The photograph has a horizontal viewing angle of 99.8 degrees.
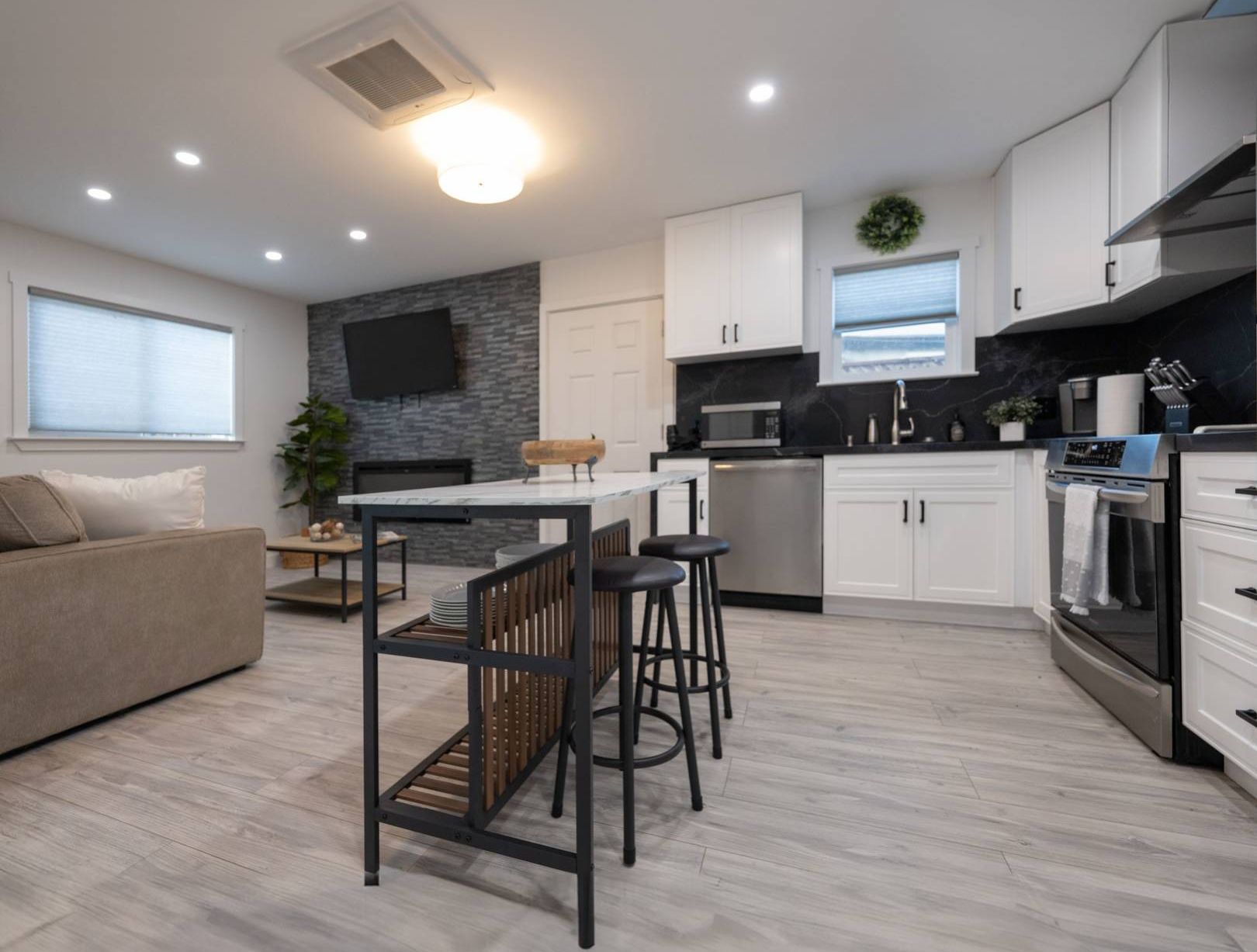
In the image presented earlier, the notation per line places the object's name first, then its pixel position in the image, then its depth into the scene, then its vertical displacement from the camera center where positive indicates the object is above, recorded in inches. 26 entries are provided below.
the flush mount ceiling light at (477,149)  104.0 +67.6
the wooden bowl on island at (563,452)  58.5 +1.6
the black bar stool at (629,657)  46.4 -18.3
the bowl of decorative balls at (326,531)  135.7 -16.5
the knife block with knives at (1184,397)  85.1 +11.1
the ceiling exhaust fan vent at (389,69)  81.4 +66.5
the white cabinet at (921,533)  112.2 -15.3
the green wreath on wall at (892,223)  132.9 +60.8
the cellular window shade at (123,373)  153.3 +31.0
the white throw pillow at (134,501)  81.7 -5.3
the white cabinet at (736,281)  134.2 +48.5
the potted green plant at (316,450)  205.0 +7.0
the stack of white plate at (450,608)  49.8 -13.4
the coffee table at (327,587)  122.9 -31.0
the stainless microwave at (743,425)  137.8 +10.6
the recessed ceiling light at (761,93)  95.6 +68.3
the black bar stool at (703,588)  65.1 -16.8
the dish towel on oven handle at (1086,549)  74.0 -12.3
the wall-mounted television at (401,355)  190.2 +41.9
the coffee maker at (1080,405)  108.4 +12.2
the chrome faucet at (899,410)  131.8 +13.5
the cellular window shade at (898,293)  135.1 +45.0
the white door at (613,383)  163.8 +26.5
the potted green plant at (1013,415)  118.6 +11.0
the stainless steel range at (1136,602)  64.8 -18.0
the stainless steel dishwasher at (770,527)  125.6 -15.1
